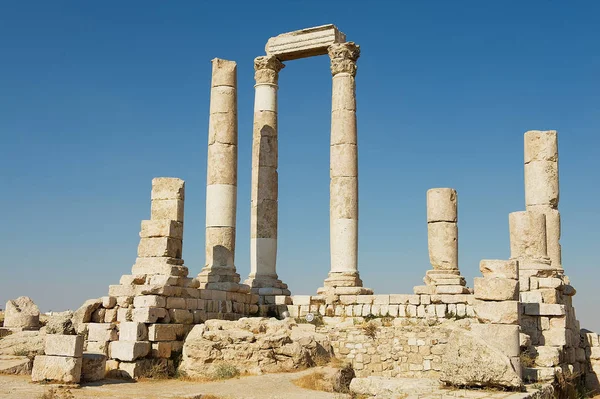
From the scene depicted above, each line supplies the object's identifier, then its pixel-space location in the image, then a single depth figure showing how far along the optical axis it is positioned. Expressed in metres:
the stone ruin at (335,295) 16.45
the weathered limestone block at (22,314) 23.89
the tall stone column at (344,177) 24.66
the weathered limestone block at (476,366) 13.61
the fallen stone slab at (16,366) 16.91
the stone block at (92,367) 16.23
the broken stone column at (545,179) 22.67
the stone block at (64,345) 15.83
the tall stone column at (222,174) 23.50
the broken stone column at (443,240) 22.58
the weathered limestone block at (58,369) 15.58
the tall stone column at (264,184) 25.94
